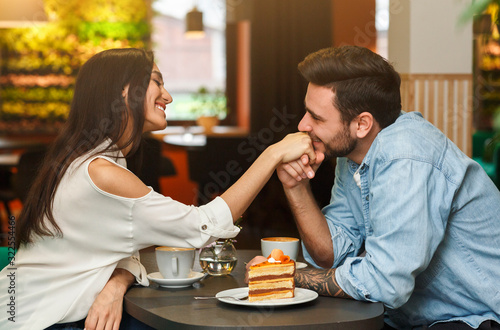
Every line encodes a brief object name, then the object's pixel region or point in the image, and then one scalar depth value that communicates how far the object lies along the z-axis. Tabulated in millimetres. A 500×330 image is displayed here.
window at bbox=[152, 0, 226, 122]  8836
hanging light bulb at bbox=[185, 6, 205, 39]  7043
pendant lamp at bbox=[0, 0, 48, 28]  5492
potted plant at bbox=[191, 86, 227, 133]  8469
